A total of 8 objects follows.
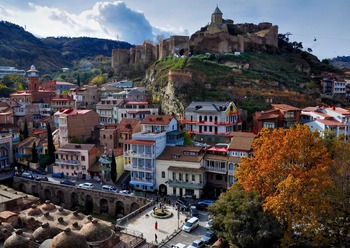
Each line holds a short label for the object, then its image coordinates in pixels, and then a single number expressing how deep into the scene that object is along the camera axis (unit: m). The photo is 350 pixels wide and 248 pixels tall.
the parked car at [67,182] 48.25
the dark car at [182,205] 38.22
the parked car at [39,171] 54.97
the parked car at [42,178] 50.44
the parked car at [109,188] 45.18
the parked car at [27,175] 52.02
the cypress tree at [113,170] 47.93
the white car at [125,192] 43.19
